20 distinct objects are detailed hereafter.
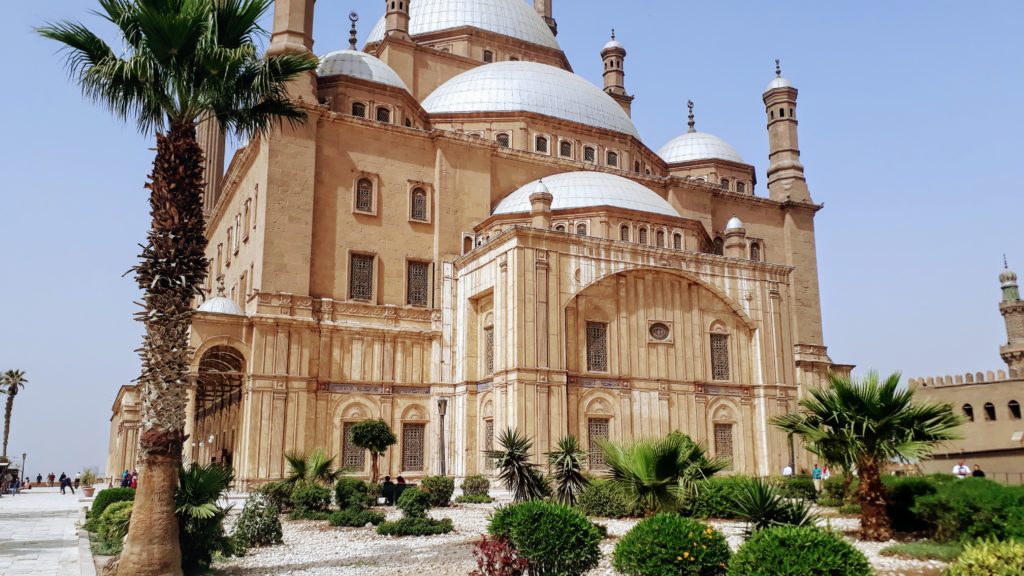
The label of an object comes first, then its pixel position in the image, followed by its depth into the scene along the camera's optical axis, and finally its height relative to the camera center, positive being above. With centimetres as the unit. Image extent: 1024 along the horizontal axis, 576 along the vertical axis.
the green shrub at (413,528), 1384 -144
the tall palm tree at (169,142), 999 +414
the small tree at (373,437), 2038 +19
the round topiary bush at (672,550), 809 -108
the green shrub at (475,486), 2089 -109
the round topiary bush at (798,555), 690 -98
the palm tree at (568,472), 1220 -43
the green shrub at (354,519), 1514 -139
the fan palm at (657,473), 1028 -38
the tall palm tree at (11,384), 5006 +421
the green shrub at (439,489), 1817 -101
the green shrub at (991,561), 649 -98
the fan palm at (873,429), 1177 +20
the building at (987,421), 3216 +82
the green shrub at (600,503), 1598 -119
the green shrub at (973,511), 1035 -95
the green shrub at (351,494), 1622 -101
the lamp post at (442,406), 2278 +108
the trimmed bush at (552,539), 877 -104
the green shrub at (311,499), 1681 -112
